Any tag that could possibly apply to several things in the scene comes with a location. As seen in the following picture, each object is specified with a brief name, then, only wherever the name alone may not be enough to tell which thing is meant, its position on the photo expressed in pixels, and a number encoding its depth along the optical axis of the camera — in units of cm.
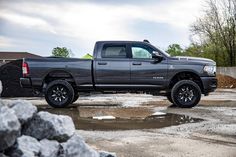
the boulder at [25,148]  415
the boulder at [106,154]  509
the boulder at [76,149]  463
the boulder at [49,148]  438
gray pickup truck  1286
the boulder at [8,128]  394
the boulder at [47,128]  461
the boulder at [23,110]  446
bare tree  4028
